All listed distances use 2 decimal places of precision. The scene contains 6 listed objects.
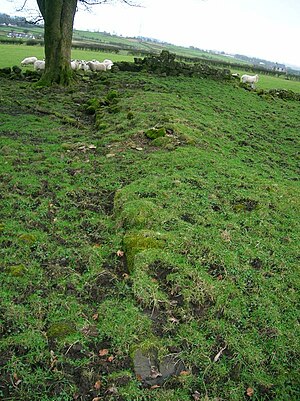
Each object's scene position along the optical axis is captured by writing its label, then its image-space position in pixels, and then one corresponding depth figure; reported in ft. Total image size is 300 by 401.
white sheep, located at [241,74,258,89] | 78.02
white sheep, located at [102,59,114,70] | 76.44
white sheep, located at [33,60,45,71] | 65.16
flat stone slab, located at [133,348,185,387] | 12.60
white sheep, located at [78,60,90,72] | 73.03
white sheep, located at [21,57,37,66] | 75.77
